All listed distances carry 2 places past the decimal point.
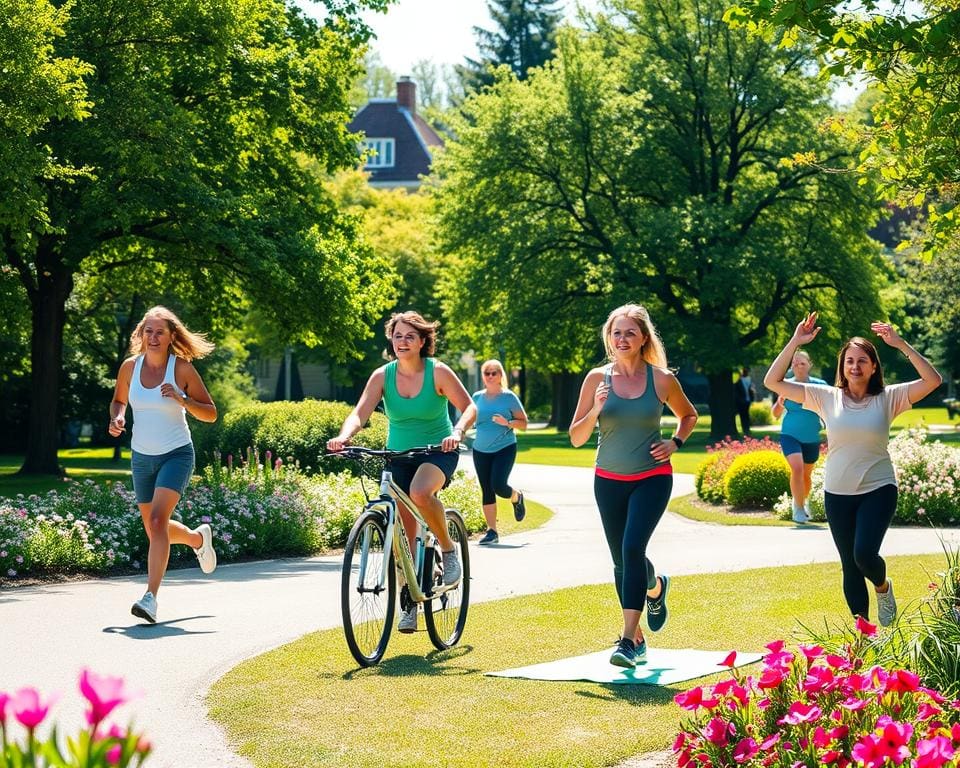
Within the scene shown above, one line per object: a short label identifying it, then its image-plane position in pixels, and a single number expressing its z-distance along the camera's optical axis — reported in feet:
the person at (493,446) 51.75
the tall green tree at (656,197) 135.44
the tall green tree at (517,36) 212.64
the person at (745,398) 124.98
